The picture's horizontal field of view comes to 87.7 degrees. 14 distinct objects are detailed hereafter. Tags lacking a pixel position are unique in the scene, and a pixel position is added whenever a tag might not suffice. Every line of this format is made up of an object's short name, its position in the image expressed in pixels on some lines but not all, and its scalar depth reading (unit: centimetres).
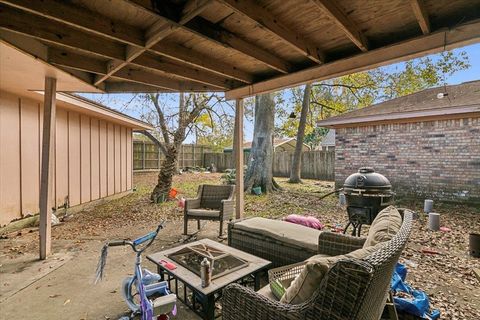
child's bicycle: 182
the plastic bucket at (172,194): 708
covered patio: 209
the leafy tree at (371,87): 932
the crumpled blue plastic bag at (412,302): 196
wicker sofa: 253
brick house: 601
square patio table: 181
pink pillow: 387
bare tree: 681
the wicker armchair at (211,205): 406
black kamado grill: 310
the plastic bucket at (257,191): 806
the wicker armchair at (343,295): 100
